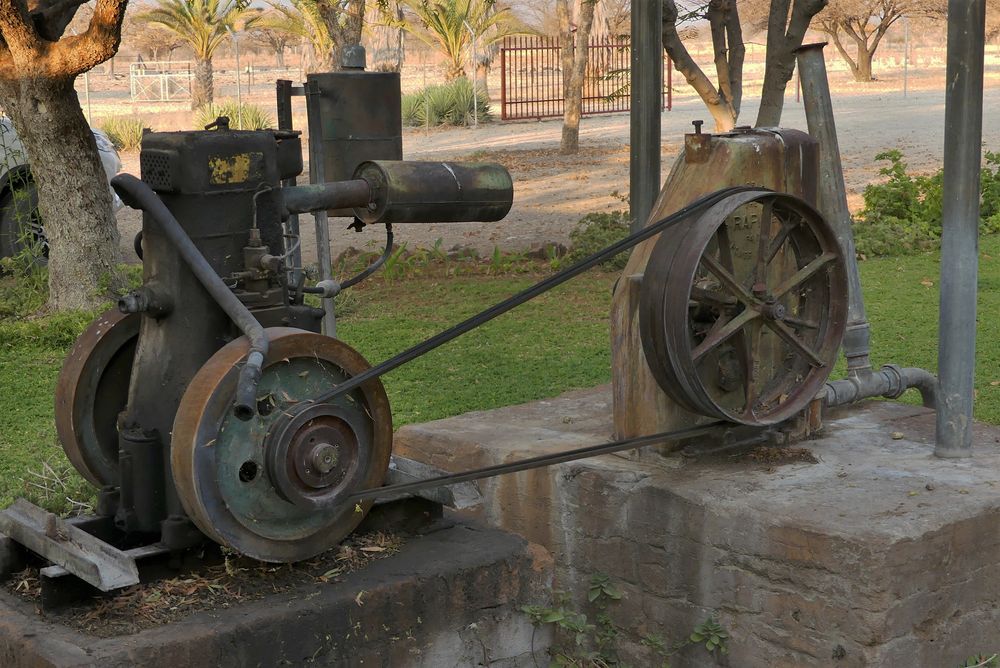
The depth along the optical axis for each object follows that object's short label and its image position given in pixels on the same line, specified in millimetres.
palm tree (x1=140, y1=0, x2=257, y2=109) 32969
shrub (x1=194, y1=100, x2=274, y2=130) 22172
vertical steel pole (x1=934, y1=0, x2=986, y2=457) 4250
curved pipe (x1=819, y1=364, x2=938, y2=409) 4747
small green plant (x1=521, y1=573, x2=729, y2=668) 3914
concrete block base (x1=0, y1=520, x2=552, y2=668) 3070
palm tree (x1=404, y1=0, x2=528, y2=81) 31641
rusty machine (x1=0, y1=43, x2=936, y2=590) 3250
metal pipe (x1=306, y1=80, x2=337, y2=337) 5234
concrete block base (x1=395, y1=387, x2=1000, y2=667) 3758
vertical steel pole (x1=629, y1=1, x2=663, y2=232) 5484
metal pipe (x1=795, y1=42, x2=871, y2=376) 4863
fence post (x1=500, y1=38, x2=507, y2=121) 27641
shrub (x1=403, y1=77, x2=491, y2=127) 28594
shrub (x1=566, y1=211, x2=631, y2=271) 10609
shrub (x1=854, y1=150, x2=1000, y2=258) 11070
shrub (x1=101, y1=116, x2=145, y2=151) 22781
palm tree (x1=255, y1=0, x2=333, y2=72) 22977
